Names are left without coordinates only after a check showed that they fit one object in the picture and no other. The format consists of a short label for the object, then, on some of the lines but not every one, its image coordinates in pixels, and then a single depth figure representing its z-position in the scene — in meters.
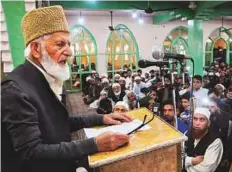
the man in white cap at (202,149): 2.93
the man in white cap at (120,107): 4.63
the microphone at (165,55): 2.27
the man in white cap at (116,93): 7.74
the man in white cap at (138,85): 8.73
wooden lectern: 1.04
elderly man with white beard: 0.99
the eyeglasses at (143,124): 1.25
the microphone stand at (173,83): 2.39
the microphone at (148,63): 2.17
